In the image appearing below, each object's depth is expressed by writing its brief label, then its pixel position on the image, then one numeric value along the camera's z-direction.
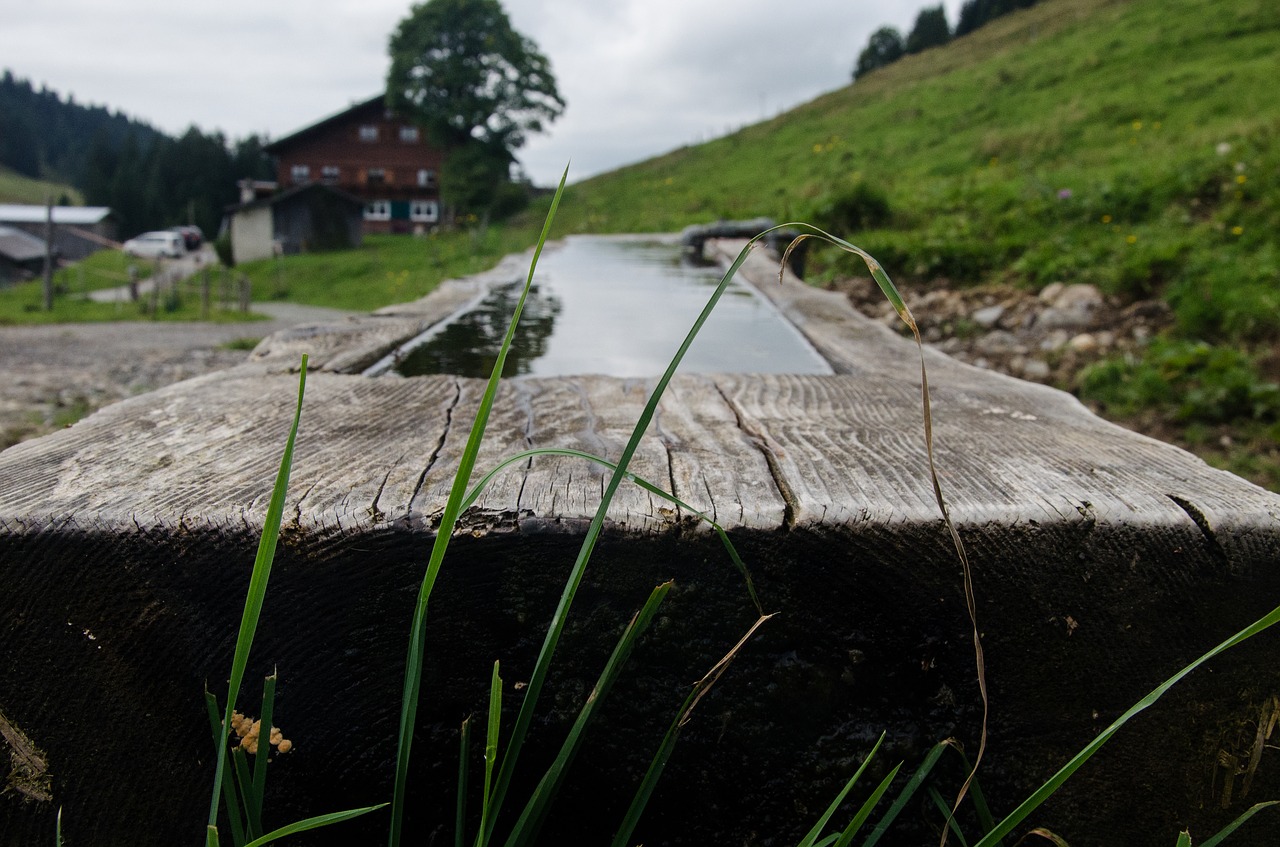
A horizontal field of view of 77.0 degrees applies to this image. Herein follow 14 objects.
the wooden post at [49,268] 19.20
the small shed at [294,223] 31.17
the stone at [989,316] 5.35
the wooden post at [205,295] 18.28
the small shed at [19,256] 35.91
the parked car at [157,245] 45.81
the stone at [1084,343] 4.72
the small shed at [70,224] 46.66
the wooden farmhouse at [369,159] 36.34
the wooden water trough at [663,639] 0.82
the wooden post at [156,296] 18.56
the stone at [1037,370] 4.62
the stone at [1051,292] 5.36
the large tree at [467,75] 31.17
